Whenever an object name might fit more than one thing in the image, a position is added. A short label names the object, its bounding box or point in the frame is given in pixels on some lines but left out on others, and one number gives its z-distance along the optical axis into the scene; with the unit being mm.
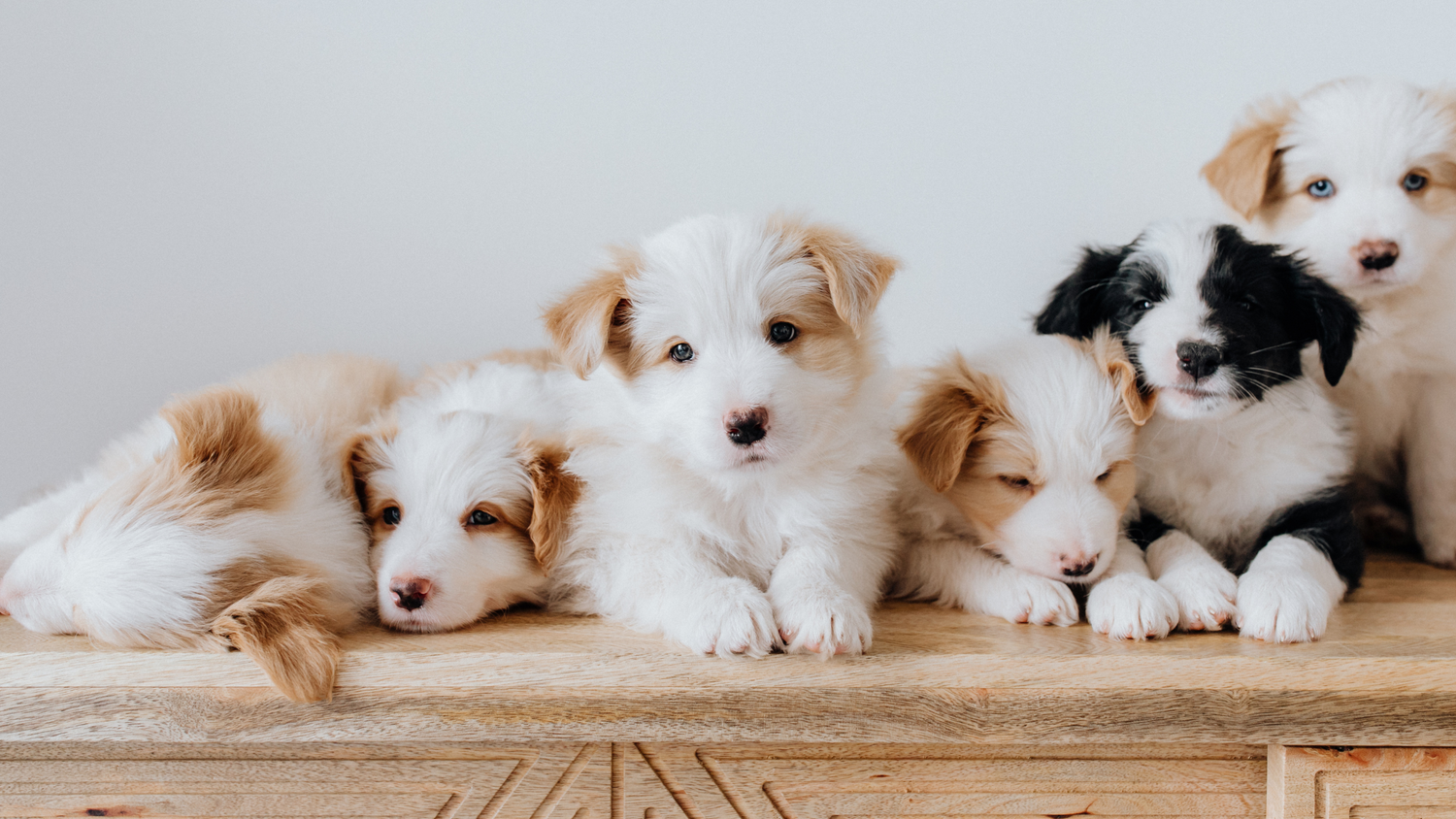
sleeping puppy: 1062
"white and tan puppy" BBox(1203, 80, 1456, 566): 1141
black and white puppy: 1071
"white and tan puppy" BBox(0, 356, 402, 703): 1014
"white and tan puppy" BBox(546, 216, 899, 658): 1030
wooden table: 999
